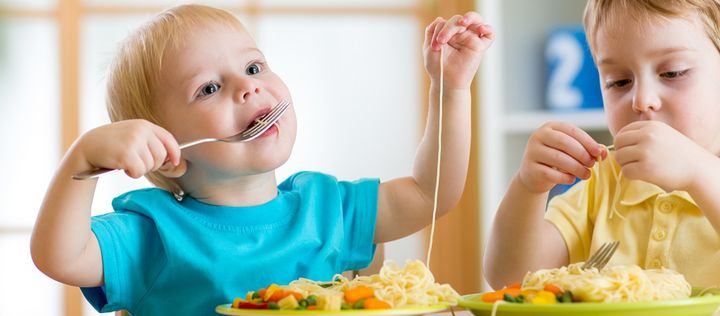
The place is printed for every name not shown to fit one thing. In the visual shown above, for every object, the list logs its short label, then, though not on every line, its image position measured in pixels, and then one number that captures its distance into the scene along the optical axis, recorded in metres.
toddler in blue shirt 1.29
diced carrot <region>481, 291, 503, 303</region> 1.05
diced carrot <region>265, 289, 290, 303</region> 1.07
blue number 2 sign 2.90
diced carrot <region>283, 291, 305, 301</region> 1.06
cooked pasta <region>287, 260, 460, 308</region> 1.07
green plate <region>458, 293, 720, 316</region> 1.01
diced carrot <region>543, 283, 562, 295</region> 1.05
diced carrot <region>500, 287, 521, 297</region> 1.06
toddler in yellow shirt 1.29
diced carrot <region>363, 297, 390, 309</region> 1.04
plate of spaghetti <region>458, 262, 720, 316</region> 1.01
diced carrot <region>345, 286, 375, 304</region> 1.06
